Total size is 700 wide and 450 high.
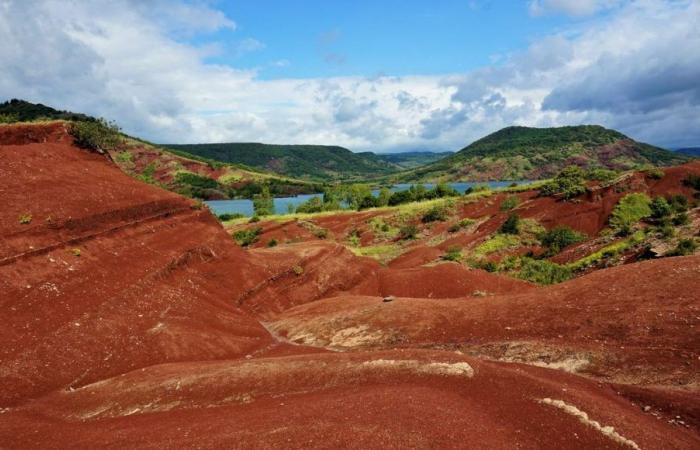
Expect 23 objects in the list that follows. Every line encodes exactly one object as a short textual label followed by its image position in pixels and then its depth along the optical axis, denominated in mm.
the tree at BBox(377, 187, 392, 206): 99356
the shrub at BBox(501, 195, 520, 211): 63906
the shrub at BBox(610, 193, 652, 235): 46688
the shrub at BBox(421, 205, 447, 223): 70188
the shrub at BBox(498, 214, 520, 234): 52125
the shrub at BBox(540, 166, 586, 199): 56766
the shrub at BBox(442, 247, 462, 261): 46031
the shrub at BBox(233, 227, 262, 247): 62406
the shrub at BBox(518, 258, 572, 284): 33500
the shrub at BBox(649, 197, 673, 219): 43022
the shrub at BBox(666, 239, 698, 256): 27422
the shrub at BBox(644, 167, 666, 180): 54250
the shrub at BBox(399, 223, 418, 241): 64688
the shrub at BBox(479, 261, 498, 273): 42106
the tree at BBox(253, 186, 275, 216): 101250
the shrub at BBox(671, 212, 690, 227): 35531
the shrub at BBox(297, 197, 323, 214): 102750
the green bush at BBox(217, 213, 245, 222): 95312
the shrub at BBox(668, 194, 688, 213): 43450
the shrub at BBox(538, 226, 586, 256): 44538
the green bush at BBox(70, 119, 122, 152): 29766
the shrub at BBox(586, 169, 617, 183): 59947
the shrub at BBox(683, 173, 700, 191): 50669
